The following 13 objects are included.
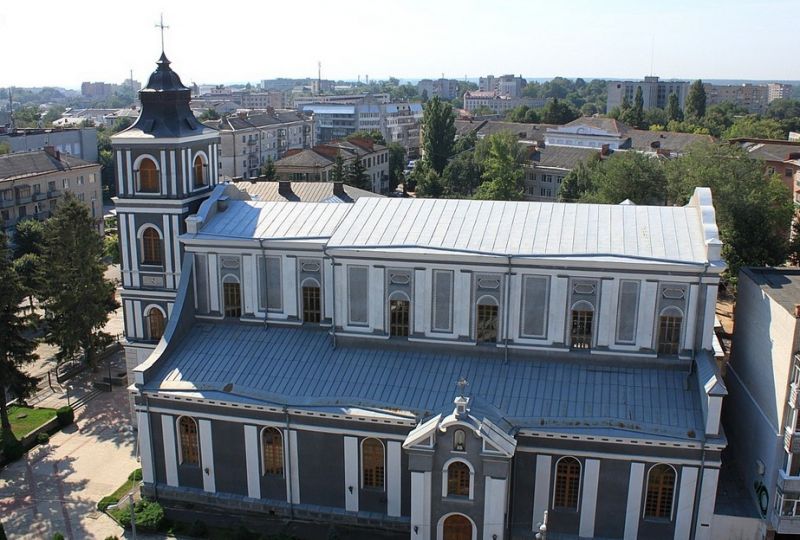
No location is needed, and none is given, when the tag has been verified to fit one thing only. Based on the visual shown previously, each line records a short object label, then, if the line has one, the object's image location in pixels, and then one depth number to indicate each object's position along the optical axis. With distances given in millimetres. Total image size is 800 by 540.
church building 26422
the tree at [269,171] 86375
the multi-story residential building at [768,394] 25547
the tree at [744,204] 47875
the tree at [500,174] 79688
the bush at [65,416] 37781
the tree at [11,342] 34688
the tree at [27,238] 65000
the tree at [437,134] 100500
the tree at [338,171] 86812
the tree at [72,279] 42219
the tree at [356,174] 88500
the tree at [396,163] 110125
